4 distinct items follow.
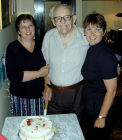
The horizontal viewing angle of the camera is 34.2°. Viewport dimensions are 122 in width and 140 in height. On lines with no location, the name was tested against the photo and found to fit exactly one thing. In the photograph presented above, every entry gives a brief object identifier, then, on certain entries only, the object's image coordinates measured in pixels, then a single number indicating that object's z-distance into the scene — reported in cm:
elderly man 158
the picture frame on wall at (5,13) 157
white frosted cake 109
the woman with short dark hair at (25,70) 159
